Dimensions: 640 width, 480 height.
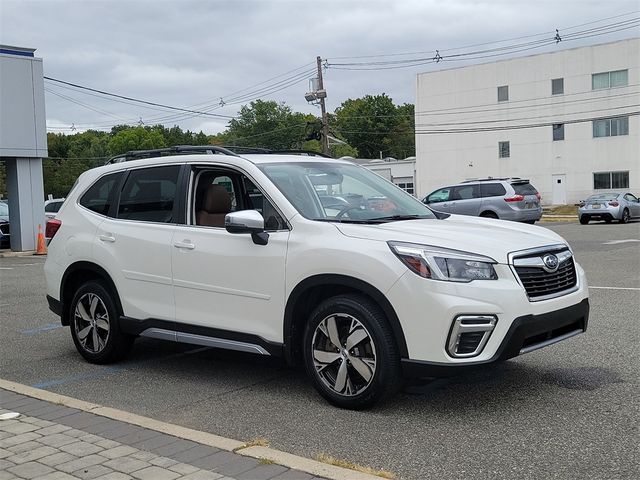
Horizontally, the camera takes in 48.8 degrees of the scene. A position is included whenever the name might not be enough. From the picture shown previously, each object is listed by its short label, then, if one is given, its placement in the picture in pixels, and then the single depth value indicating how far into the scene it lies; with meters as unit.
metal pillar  21.95
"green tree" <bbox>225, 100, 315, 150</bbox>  97.00
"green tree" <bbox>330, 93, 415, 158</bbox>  108.62
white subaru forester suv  4.55
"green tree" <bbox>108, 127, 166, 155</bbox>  99.56
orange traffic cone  21.55
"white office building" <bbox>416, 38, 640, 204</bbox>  46.03
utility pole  39.16
